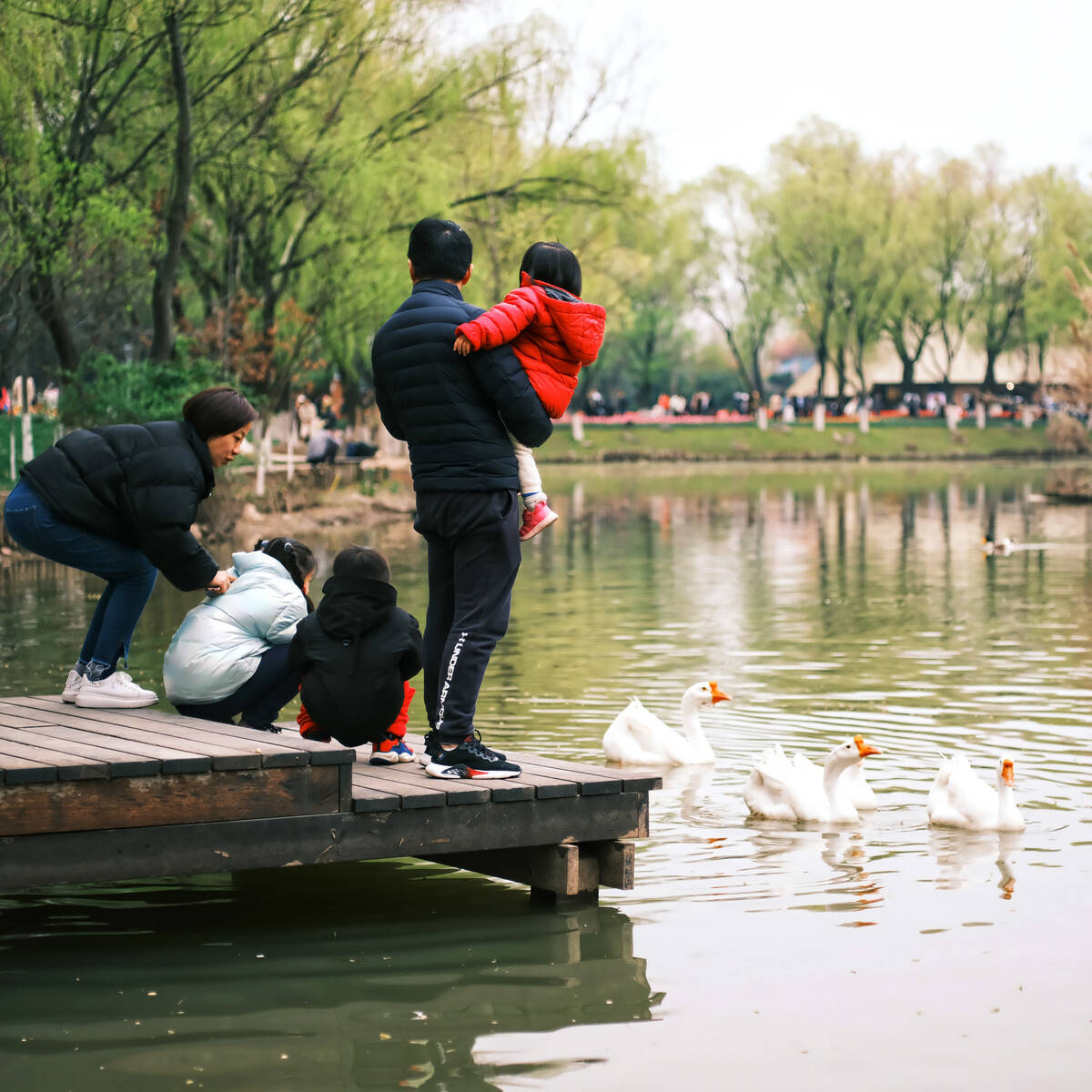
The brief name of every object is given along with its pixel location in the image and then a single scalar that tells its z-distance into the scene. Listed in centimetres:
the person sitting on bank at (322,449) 3706
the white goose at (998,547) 2467
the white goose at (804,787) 846
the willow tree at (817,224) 7344
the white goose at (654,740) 991
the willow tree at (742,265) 7719
